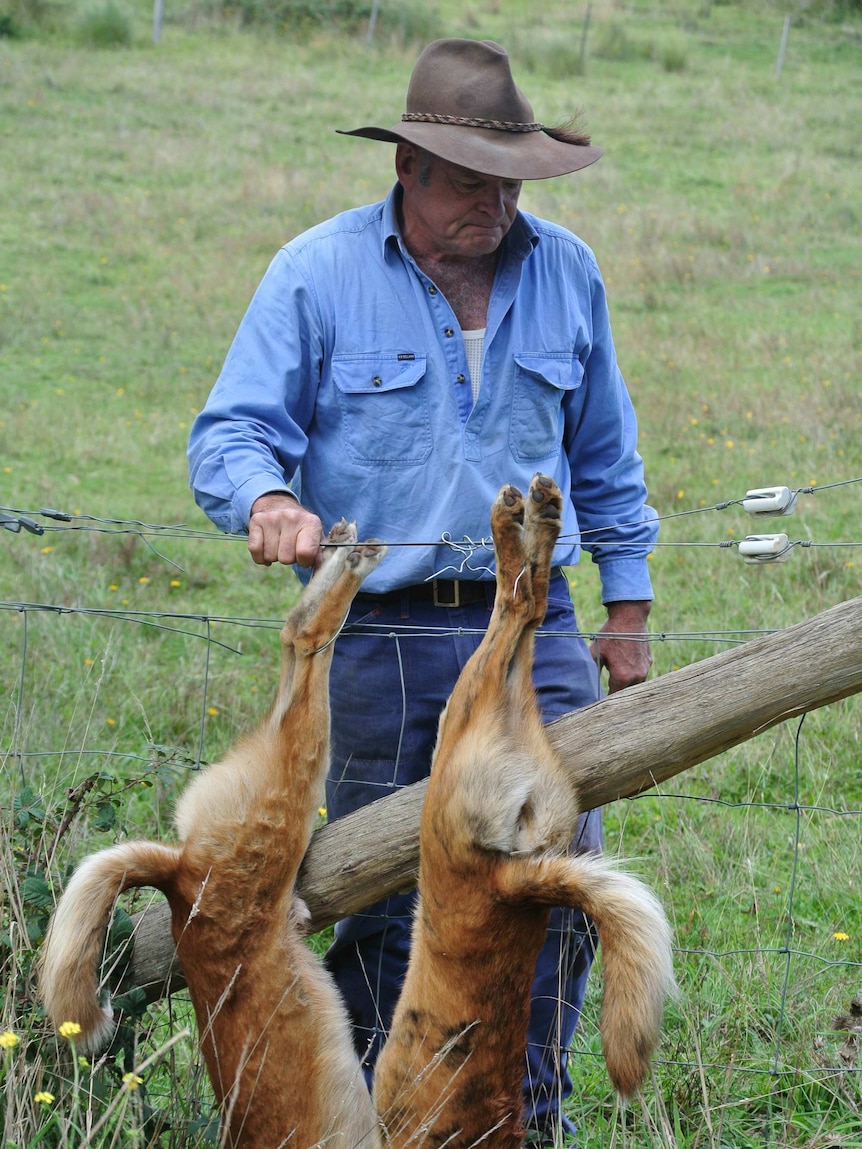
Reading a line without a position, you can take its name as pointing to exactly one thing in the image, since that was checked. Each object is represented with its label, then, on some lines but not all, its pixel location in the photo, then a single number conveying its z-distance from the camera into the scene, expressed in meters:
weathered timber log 5.20
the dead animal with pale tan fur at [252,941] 5.04
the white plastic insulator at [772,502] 5.54
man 6.20
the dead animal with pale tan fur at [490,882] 4.81
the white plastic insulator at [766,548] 5.52
